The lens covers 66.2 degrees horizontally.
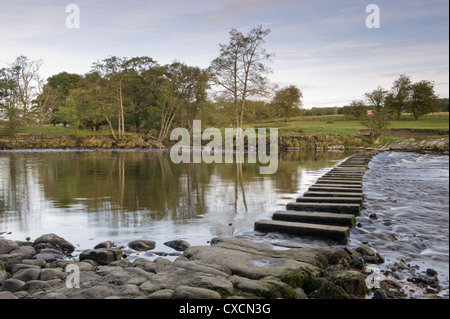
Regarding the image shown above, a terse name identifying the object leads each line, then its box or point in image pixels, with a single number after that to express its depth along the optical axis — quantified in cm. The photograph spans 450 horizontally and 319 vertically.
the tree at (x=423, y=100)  5819
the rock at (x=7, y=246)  504
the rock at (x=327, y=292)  355
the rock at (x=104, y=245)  534
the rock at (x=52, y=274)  414
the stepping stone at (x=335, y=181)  1141
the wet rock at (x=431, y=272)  422
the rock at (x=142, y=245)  536
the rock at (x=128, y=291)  349
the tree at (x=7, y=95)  4681
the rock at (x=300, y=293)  367
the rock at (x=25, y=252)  495
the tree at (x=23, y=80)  5316
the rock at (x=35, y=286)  379
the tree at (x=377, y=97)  5484
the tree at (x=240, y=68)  3497
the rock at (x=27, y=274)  413
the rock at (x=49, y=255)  489
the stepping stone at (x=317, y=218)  655
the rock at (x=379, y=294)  362
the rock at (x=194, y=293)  341
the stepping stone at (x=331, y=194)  909
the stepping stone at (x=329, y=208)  754
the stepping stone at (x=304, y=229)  582
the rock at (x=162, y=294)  341
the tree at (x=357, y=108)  5801
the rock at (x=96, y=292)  344
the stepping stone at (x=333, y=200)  834
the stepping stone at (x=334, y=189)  989
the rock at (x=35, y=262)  460
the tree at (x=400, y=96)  6319
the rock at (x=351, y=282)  377
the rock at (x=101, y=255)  481
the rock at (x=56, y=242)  533
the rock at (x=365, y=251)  500
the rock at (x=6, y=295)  353
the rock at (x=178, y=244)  540
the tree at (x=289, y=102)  5978
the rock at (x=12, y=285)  386
